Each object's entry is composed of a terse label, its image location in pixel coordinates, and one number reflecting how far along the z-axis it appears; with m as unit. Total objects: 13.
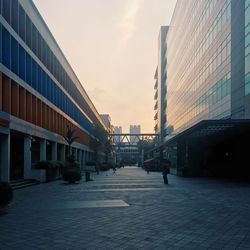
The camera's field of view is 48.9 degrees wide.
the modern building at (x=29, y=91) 19.14
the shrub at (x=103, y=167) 49.39
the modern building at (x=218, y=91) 26.58
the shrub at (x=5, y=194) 9.47
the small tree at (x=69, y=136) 30.50
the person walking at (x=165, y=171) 20.76
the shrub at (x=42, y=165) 23.60
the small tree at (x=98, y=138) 57.25
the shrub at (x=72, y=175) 21.93
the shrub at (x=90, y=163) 48.88
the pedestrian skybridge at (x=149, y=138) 100.21
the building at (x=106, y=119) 118.76
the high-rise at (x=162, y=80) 82.22
